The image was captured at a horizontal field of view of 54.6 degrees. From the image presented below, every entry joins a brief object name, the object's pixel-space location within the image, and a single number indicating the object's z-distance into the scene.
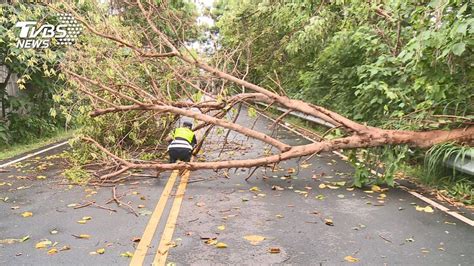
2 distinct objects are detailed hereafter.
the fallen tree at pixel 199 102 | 7.90
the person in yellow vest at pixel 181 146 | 9.18
